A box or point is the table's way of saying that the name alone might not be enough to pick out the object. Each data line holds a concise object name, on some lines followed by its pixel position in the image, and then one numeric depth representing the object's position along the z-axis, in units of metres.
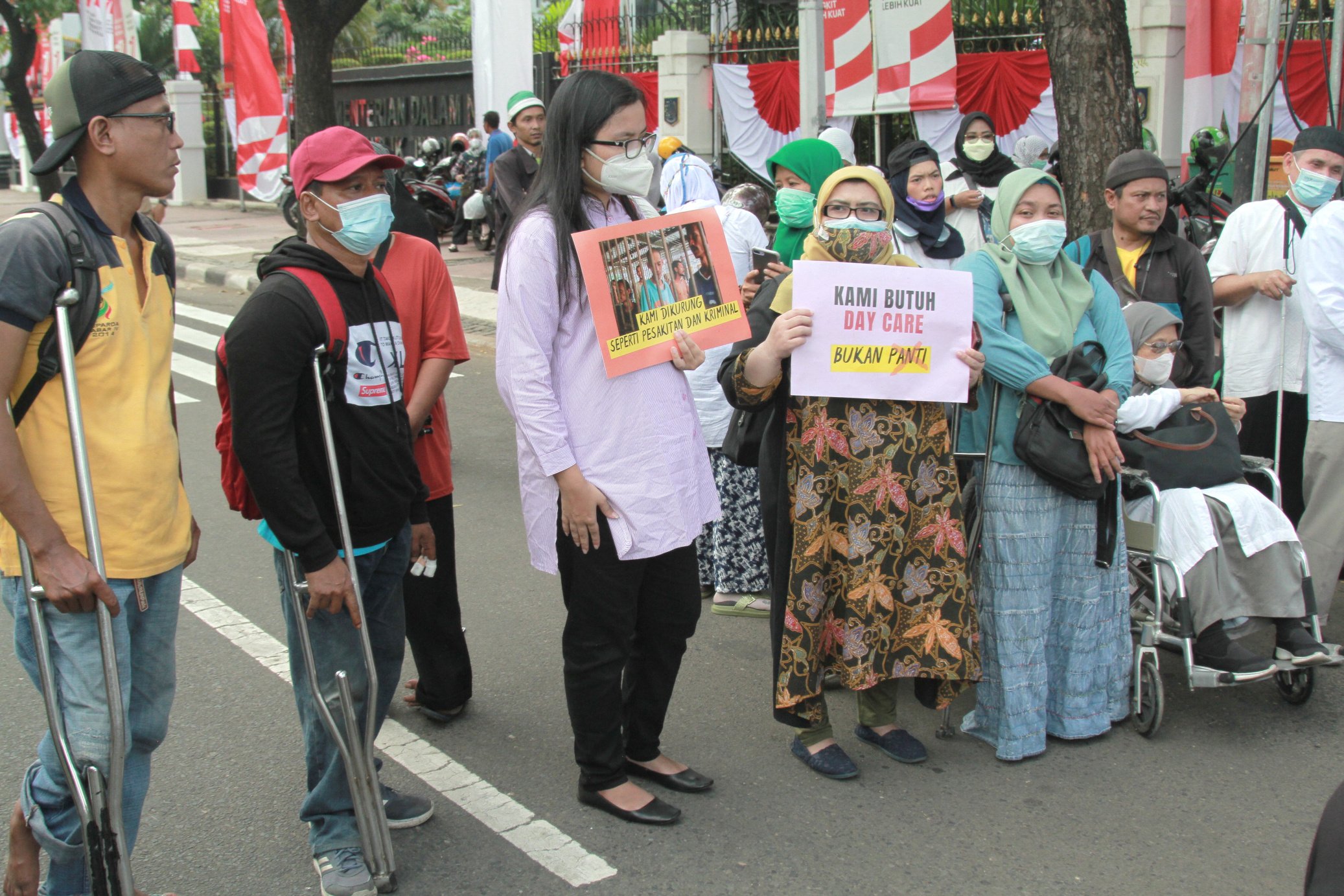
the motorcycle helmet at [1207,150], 8.54
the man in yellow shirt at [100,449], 2.33
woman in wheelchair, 3.86
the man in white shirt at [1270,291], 4.61
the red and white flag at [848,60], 11.30
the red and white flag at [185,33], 21.80
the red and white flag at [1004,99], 11.90
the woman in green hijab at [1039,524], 3.69
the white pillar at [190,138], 24.33
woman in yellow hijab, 3.49
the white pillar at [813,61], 10.66
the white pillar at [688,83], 14.98
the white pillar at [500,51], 16.53
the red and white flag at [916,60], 11.16
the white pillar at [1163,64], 11.84
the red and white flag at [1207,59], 11.16
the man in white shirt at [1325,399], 4.32
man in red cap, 2.69
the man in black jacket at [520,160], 6.11
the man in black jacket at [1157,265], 4.38
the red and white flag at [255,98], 18.77
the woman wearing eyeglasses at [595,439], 3.01
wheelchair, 3.79
